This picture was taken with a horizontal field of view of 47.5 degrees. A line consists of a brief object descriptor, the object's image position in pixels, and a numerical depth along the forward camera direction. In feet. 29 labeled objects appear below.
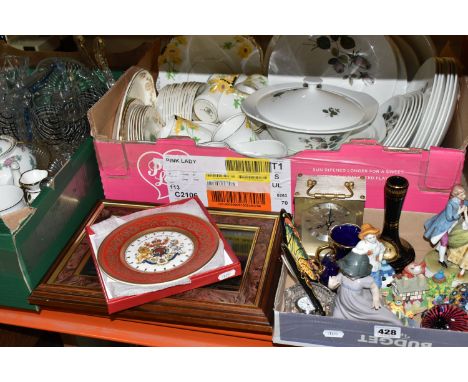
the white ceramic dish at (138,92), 3.57
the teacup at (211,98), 3.97
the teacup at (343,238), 2.89
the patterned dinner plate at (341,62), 3.95
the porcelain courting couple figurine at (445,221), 2.81
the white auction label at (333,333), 2.55
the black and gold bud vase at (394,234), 2.88
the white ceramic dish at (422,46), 3.81
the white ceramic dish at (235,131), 3.55
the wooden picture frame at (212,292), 2.72
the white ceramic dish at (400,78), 3.97
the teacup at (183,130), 3.62
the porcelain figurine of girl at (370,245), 2.59
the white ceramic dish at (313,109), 3.25
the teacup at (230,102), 3.92
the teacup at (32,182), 3.26
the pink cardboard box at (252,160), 3.09
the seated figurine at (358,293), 2.60
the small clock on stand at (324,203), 3.03
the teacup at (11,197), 3.09
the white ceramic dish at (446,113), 3.20
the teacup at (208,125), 3.85
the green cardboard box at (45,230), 2.82
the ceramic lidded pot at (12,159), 3.37
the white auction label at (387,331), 2.48
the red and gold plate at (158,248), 2.83
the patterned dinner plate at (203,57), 4.47
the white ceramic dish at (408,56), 3.99
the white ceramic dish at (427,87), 3.27
